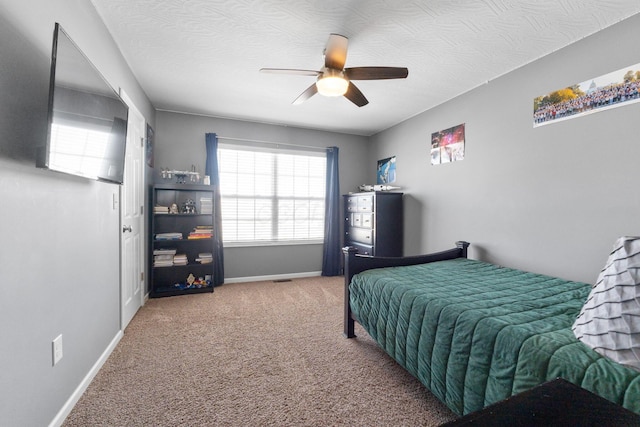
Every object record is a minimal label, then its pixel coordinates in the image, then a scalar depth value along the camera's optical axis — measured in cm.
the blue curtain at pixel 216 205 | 402
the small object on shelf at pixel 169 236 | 360
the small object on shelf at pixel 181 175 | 374
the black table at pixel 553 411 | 54
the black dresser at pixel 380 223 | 393
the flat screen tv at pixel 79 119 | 125
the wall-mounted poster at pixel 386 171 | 440
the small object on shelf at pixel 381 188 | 424
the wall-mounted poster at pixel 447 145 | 322
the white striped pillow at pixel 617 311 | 102
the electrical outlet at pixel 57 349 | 144
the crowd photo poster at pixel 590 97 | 190
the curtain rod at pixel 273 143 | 419
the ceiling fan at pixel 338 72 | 205
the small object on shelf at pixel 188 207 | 383
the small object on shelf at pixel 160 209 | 357
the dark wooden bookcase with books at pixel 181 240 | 360
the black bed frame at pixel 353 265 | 244
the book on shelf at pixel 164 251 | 359
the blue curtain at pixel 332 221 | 468
